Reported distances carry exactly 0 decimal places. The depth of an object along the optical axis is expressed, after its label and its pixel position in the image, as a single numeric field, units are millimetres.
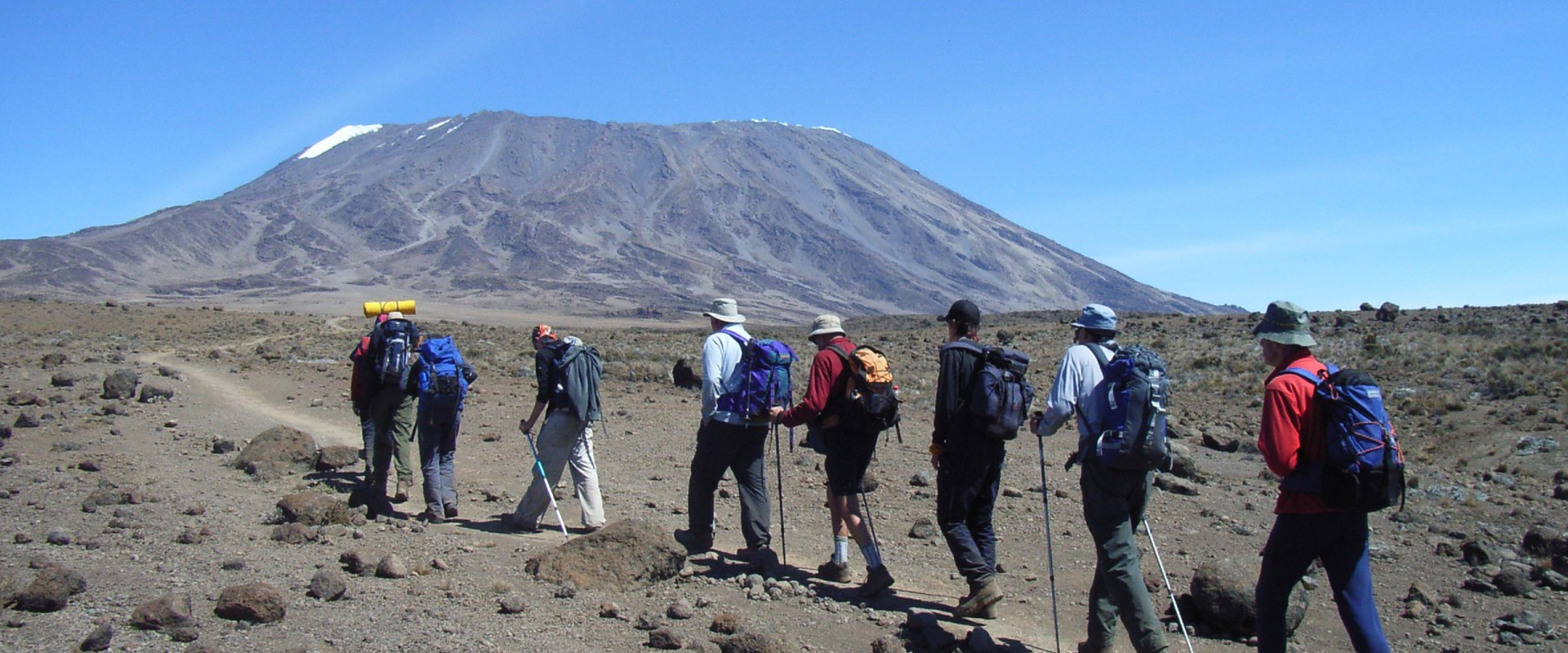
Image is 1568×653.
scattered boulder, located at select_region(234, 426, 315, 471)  9047
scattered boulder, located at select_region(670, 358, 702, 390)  16719
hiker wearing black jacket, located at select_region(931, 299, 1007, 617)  4836
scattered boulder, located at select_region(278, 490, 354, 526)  6598
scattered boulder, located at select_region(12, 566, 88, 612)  4500
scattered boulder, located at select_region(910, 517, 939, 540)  7363
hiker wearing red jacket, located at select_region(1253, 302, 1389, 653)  3672
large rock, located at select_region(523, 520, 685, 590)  5461
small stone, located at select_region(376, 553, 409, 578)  5461
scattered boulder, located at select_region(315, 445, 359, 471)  9219
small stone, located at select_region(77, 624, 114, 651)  4113
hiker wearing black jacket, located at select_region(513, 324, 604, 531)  6727
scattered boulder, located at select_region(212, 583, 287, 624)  4543
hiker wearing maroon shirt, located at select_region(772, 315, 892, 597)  5254
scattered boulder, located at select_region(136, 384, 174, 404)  13359
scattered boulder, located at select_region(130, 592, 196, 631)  4340
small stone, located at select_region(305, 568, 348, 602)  4957
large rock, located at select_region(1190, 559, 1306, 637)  5137
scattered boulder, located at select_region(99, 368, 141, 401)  13414
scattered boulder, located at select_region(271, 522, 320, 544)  6102
